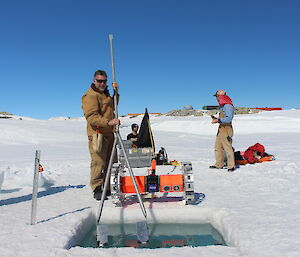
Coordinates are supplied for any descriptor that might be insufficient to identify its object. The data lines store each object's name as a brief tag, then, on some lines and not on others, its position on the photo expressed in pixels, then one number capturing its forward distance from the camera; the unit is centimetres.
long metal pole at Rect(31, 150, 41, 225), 360
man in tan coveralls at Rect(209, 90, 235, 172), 739
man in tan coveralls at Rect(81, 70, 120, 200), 491
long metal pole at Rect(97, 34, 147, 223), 399
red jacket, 852
